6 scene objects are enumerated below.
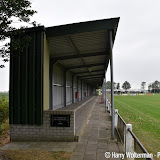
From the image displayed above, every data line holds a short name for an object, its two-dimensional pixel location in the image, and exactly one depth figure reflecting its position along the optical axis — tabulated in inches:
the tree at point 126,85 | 6697.8
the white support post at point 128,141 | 171.7
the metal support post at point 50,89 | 403.2
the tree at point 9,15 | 155.3
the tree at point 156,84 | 6023.6
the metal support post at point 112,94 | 233.7
